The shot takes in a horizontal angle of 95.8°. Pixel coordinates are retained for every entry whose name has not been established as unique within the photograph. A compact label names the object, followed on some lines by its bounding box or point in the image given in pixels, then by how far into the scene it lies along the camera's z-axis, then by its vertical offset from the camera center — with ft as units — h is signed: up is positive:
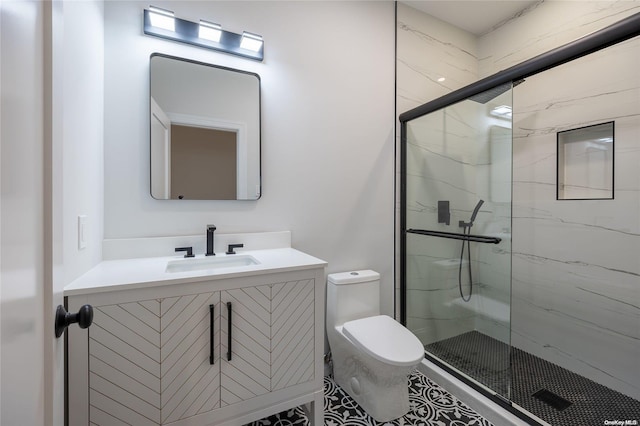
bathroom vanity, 3.43 -1.80
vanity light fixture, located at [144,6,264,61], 4.98 +3.20
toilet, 4.82 -2.36
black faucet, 5.16 -0.57
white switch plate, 3.78 -0.32
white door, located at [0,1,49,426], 1.35 -0.09
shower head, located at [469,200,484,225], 6.12 -0.03
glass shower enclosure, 5.59 -0.57
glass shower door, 5.62 -0.55
